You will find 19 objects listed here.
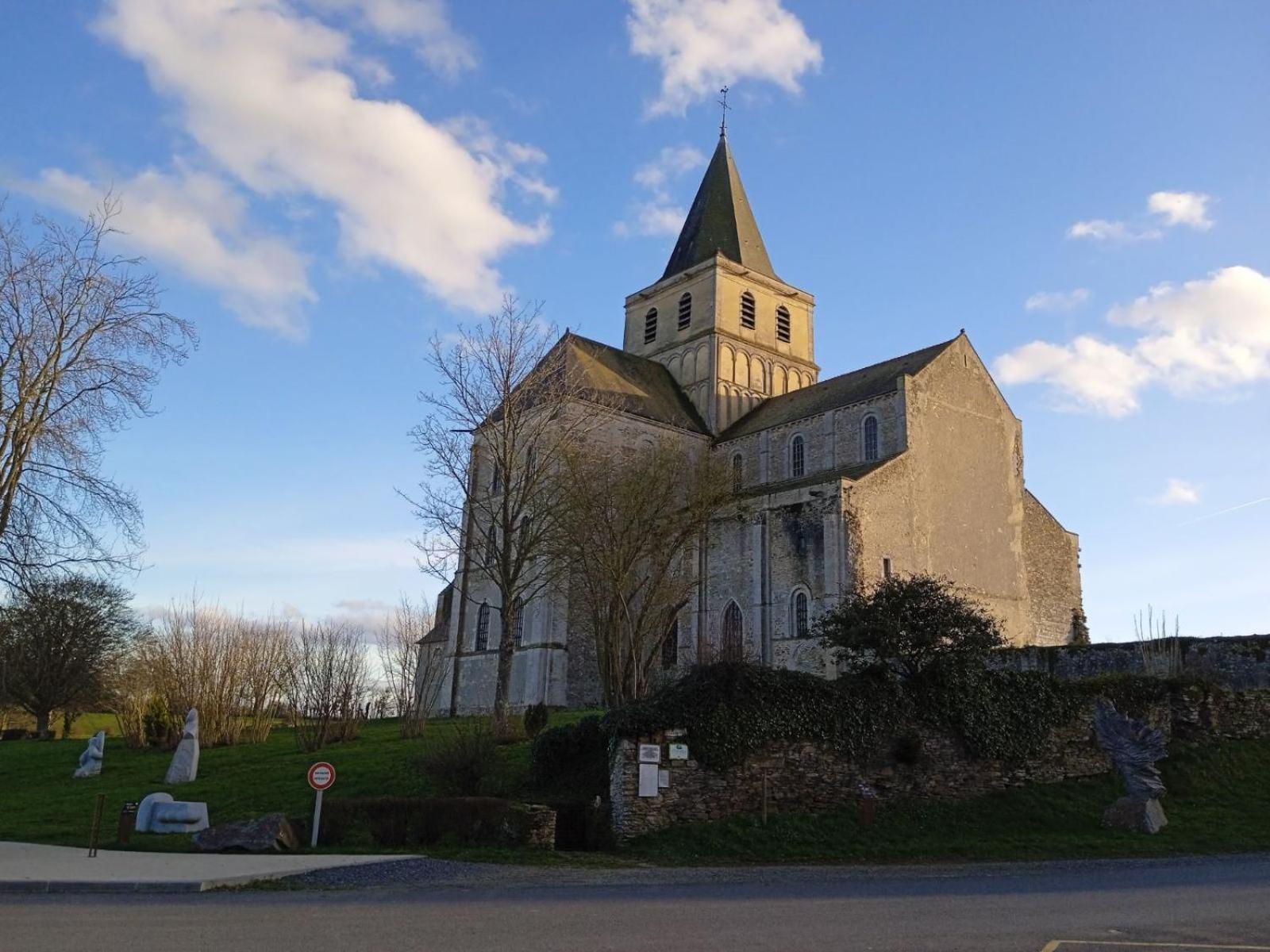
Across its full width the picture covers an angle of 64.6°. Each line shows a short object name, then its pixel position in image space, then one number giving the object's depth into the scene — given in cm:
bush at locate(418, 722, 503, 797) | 1797
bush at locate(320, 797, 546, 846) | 1531
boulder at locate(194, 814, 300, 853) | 1437
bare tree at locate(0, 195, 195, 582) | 1605
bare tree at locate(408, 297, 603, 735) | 2767
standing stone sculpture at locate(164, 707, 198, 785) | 2173
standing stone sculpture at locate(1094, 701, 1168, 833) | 1664
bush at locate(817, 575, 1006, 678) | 1931
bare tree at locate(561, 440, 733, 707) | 2514
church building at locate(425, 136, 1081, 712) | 3366
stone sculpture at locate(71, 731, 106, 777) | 2439
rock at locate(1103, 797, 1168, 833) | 1650
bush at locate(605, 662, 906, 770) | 1672
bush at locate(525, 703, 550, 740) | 2381
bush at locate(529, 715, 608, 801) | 1833
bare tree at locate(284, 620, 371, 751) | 2661
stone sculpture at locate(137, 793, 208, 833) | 1623
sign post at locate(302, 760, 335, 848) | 1482
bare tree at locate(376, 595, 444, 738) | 2828
